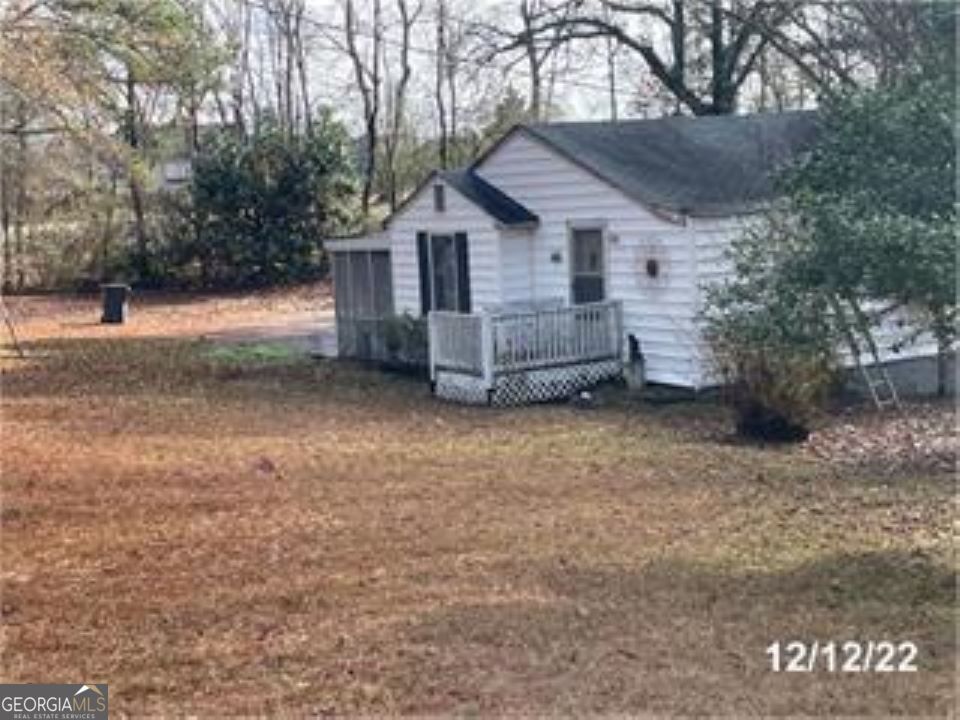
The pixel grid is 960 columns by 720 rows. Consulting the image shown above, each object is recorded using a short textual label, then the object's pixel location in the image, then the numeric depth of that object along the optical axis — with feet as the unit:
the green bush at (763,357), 38.09
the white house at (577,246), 53.83
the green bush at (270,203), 112.37
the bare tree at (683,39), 86.79
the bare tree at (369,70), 131.23
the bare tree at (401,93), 132.46
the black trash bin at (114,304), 93.66
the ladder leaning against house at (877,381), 39.87
